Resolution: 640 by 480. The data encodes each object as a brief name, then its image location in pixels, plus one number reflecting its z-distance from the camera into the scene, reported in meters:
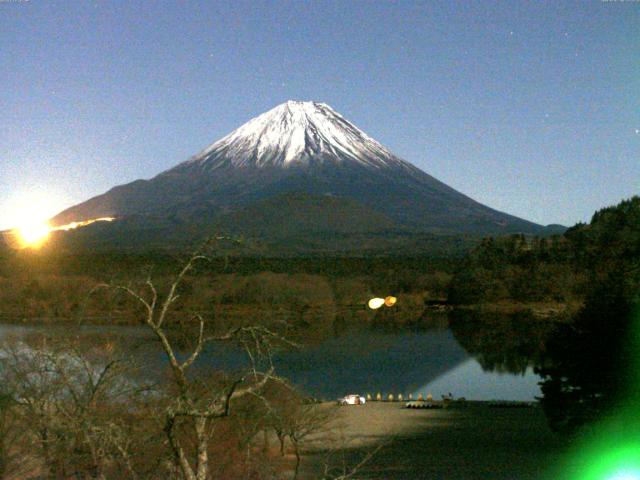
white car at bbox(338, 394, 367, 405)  28.61
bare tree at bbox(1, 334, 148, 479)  11.16
